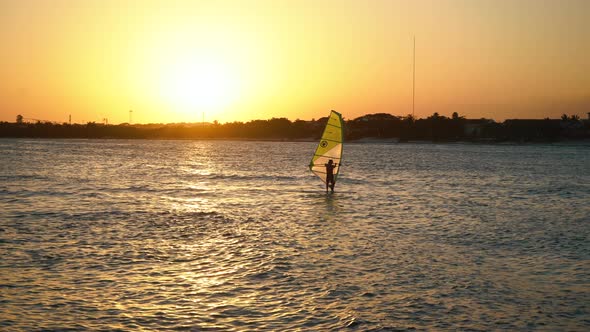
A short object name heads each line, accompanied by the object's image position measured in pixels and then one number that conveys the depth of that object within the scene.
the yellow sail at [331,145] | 40.97
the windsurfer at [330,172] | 39.89
